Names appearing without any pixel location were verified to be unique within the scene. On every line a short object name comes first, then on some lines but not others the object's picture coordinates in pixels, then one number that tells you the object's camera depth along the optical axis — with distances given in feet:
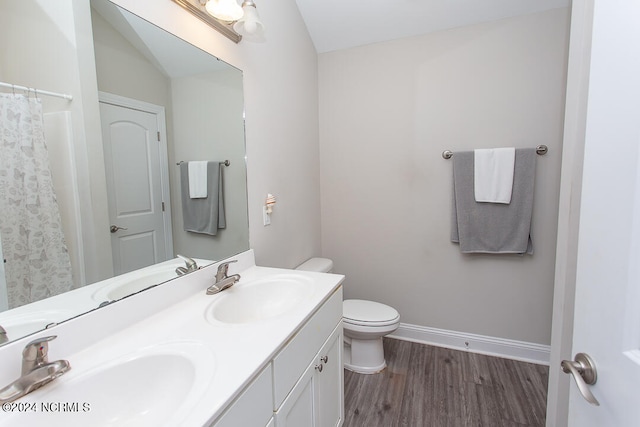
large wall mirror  2.56
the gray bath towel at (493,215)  6.52
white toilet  6.36
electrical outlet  5.91
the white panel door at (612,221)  1.57
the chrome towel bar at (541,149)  6.39
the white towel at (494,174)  6.57
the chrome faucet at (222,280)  4.23
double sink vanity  2.21
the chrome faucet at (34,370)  2.14
